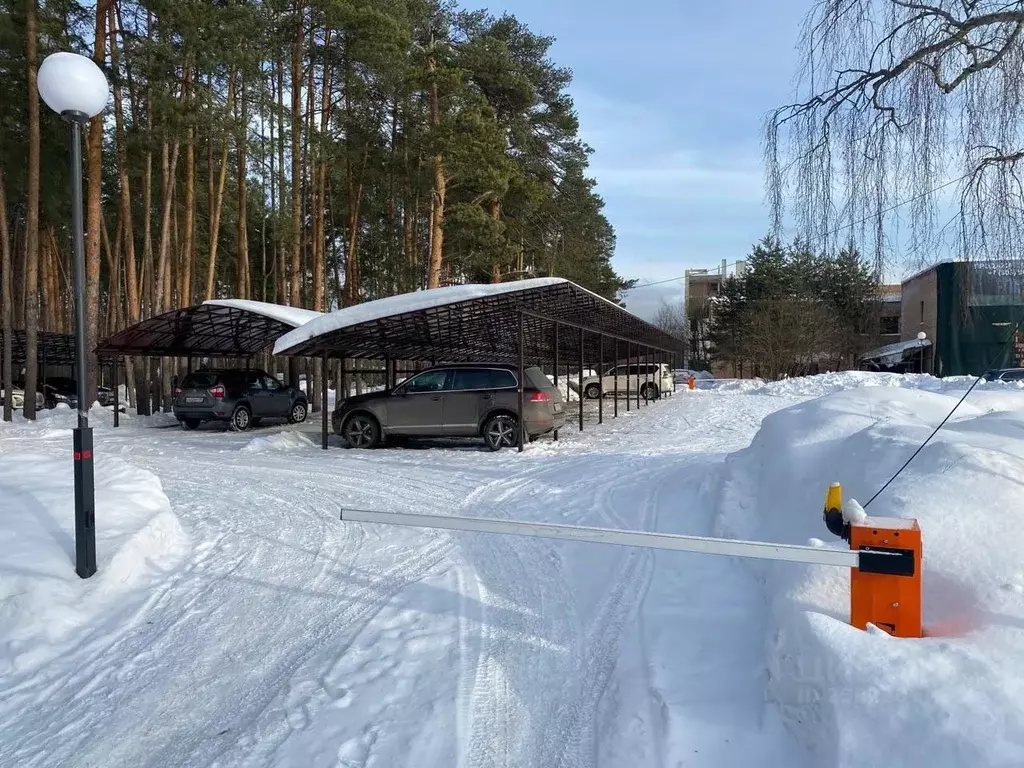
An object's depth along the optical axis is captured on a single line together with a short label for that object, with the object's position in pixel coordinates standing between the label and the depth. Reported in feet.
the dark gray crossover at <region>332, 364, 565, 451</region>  42.47
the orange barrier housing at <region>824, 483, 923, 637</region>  9.50
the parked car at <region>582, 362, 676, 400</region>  94.53
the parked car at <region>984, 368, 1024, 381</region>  86.38
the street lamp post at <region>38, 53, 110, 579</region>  15.90
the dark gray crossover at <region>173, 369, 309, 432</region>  55.16
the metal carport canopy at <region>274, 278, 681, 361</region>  38.37
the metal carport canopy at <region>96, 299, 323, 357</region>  52.39
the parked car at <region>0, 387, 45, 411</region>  68.91
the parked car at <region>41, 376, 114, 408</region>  77.67
